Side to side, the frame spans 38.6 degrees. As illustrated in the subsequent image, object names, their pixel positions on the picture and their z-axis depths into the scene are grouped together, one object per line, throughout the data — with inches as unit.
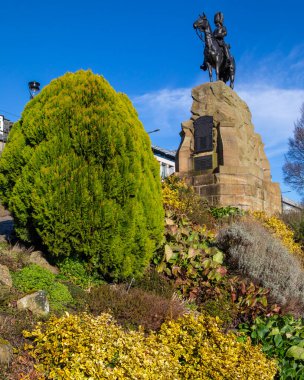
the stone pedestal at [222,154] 518.6
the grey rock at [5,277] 175.2
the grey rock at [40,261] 215.0
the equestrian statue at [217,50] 615.2
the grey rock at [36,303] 158.6
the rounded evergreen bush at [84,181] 207.6
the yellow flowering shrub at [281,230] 407.8
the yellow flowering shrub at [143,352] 114.8
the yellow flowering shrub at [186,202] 376.8
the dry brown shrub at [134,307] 169.5
